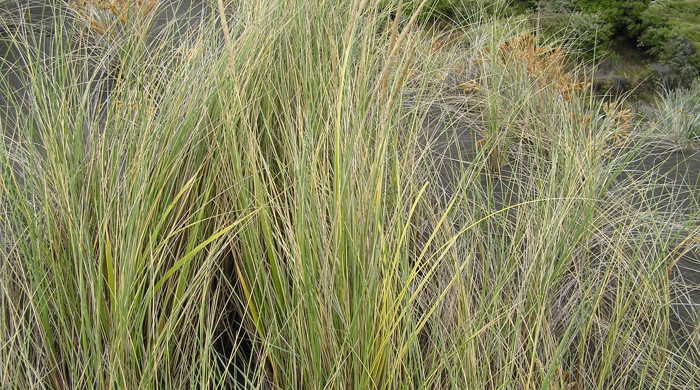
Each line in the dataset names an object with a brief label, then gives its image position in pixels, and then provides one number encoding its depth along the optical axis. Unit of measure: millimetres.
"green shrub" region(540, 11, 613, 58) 5547
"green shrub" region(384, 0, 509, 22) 4756
